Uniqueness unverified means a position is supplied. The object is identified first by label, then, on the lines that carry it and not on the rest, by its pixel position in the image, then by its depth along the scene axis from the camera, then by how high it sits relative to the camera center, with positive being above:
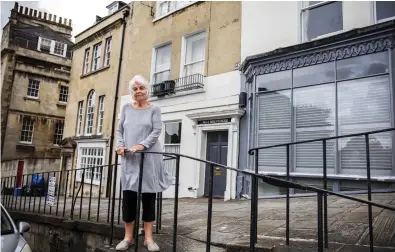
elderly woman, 2.84 +0.04
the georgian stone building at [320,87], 6.14 +1.88
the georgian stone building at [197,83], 8.76 +2.55
